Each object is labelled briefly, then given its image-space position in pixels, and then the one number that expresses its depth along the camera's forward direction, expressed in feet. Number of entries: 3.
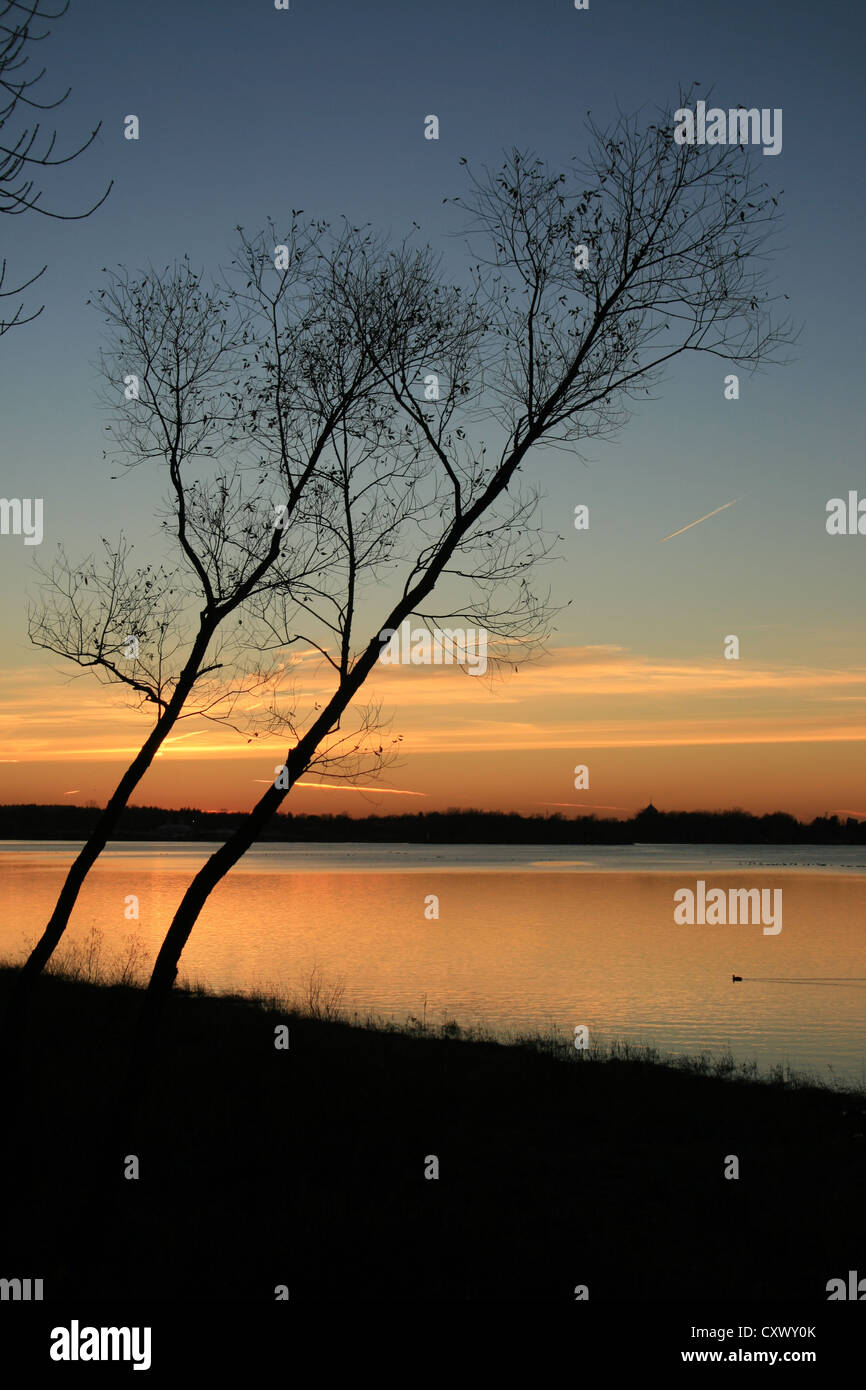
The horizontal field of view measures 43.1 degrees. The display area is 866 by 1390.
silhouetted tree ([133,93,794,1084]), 41.11
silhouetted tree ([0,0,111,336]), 23.34
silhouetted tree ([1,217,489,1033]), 49.70
